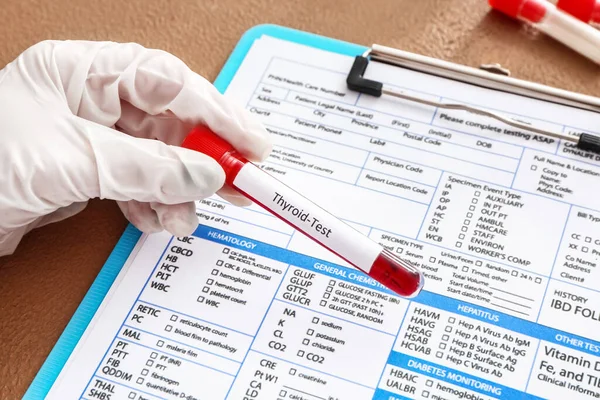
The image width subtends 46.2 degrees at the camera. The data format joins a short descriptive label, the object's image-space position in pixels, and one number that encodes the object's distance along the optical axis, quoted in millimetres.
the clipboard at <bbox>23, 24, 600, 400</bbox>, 604
